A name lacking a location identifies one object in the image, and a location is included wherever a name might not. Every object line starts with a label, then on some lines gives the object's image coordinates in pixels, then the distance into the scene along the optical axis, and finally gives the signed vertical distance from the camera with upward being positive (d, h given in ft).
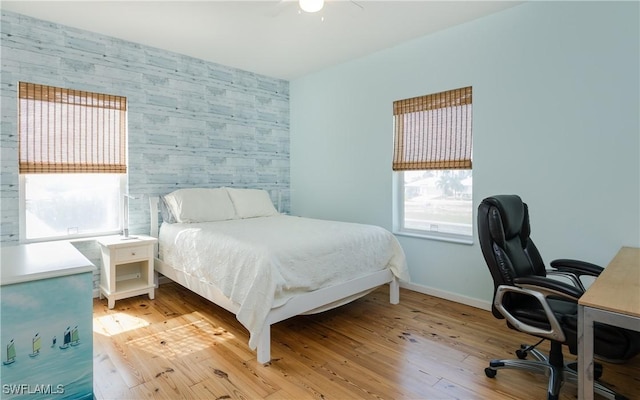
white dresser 4.37 -1.76
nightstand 10.28 -2.28
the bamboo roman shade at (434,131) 10.62 +2.17
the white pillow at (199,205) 11.87 -0.30
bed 7.36 -1.57
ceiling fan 7.77 +4.38
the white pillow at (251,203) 13.21 -0.24
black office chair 5.14 -1.72
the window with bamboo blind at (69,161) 10.07 +1.09
